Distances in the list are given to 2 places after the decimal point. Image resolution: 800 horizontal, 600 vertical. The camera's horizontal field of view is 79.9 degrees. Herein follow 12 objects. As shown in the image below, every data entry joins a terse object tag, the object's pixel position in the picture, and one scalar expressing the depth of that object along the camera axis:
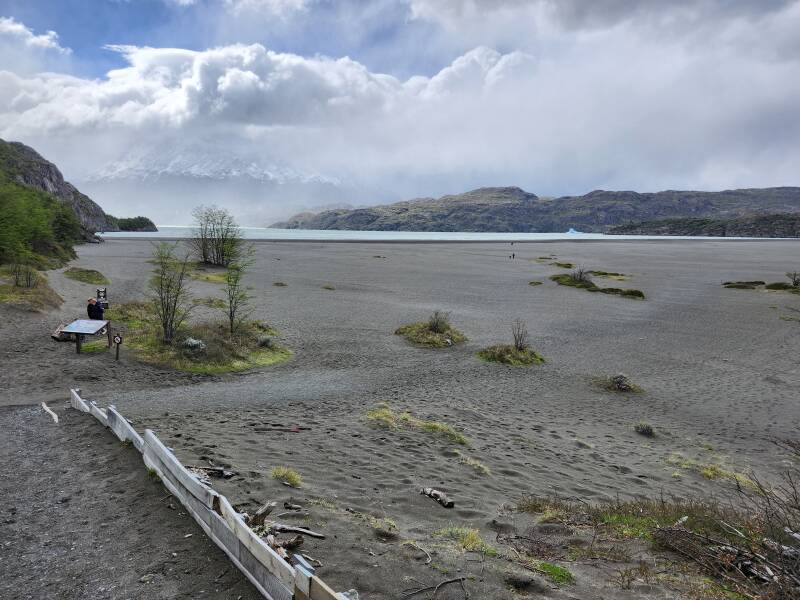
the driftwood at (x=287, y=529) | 6.75
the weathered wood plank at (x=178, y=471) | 6.61
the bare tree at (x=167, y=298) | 21.73
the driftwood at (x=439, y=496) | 8.95
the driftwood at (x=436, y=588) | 5.69
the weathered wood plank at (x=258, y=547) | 4.98
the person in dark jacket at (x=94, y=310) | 22.60
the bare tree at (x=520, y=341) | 24.72
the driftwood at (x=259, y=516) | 6.71
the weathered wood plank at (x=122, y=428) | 9.57
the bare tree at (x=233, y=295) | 24.40
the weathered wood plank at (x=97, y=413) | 11.45
